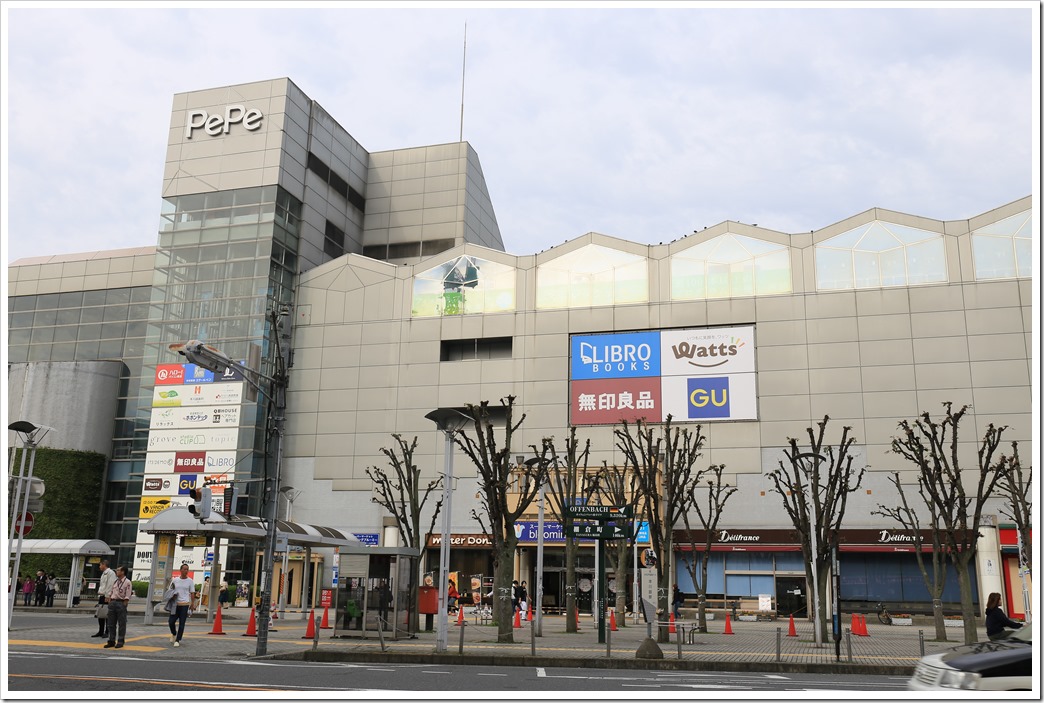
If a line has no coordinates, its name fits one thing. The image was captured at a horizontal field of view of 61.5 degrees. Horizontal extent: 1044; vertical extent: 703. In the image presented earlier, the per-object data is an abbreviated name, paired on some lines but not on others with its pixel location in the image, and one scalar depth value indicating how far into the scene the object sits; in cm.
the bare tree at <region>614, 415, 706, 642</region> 2775
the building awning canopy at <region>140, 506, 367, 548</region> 2848
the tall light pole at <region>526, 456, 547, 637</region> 2814
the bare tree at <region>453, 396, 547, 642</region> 2388
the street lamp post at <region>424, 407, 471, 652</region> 2059
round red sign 2027
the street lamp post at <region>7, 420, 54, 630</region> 2198
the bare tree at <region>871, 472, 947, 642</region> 2909
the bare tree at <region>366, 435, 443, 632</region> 2656
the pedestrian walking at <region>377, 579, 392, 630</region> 2499
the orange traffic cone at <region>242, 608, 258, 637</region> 2548
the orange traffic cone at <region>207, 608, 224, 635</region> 2576
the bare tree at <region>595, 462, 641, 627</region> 3297
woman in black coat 1428
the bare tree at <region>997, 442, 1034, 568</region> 3316
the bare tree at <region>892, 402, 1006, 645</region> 2511
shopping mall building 4794
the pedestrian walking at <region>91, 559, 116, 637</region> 2183
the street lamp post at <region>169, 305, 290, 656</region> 1925
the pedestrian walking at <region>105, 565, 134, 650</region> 1953
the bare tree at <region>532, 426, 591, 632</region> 2736
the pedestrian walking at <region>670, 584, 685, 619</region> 3839
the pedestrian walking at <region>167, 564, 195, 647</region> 2084
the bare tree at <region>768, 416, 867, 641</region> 2688
